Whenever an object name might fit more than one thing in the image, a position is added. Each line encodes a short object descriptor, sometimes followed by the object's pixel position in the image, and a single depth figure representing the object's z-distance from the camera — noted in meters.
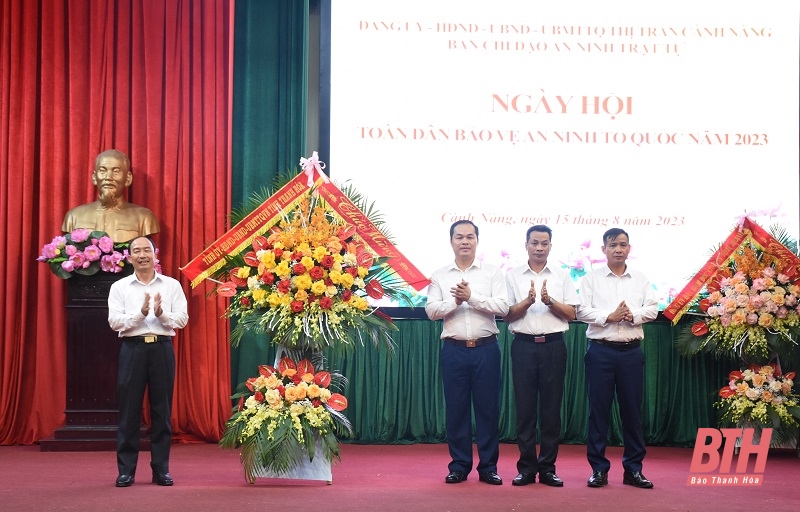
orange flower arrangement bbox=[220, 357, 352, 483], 4.57
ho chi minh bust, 6.07
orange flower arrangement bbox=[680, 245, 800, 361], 5.83
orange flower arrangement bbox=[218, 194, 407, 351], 4.62
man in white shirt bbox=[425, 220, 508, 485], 4.82
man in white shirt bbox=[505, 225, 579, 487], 4.76
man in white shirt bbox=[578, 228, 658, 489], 4.74
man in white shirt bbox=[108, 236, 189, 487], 4.64
